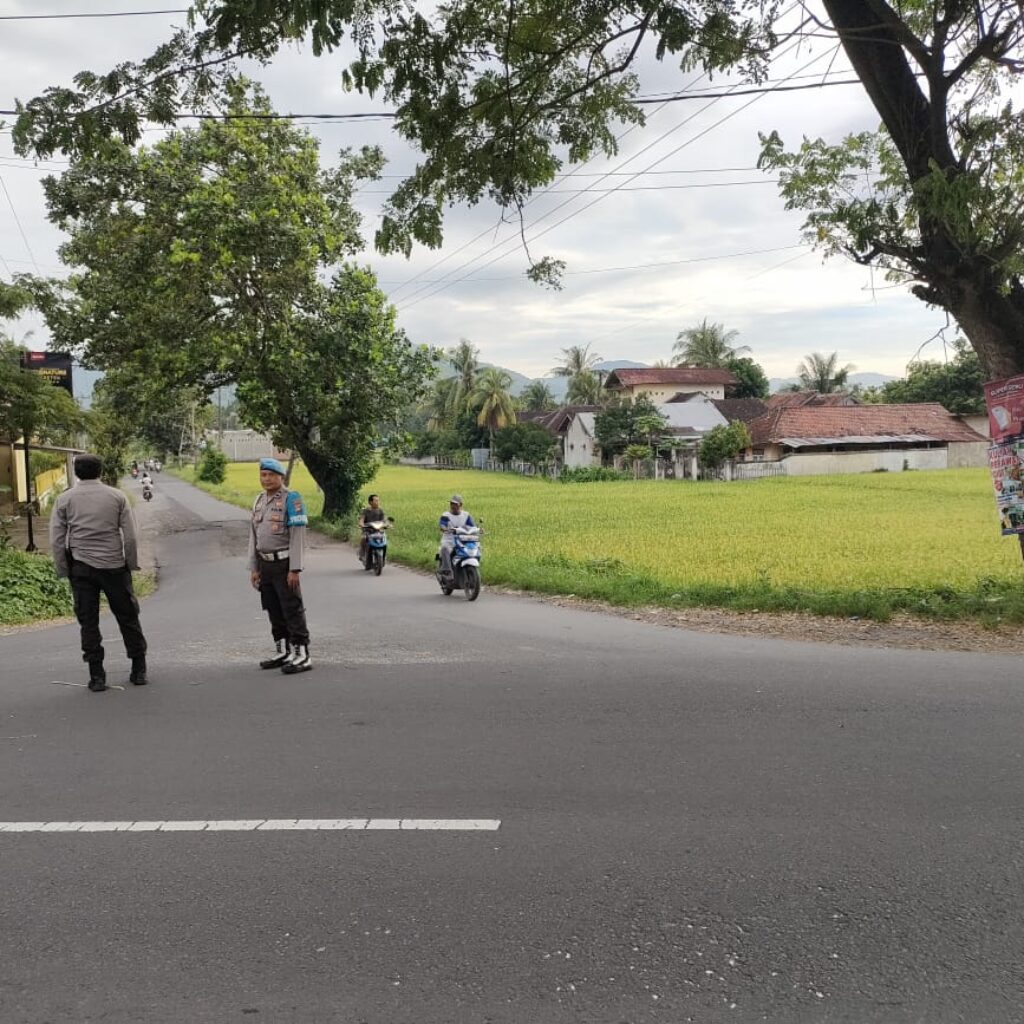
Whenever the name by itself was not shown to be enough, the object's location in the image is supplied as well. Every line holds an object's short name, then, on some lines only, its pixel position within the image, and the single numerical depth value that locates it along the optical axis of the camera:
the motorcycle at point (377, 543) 16.34
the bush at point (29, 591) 11.65
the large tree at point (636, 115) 6.94
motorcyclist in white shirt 12.84
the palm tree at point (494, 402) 74.38
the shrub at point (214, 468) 64.06
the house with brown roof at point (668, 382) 77.38
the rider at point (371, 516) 16.59
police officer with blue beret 7.00
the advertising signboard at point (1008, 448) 8.54
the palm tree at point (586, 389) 77.88
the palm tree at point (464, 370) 78.62
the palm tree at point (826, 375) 78.75
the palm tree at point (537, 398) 96.56
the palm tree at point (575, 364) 80.38
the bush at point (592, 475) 56.19
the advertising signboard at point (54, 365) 19.25
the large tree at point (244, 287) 21.52
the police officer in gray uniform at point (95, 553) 6.69
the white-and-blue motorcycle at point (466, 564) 12.56
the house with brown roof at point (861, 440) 55.09
